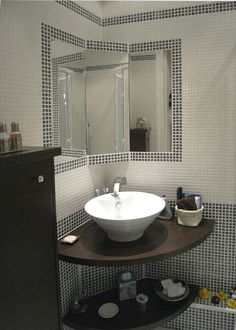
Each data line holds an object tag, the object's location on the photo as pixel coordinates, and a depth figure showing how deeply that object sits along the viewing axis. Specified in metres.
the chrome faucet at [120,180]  2.23
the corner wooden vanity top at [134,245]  1.67
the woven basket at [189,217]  2.07
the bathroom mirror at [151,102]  2.27
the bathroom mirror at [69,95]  1.89
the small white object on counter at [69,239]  1.85
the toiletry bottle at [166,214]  2.21
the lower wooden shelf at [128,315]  1.88
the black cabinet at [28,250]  1.08
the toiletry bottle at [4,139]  1.19
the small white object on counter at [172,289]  2.10
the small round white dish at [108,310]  1.96
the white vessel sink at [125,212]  1.71
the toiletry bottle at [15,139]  1.24
